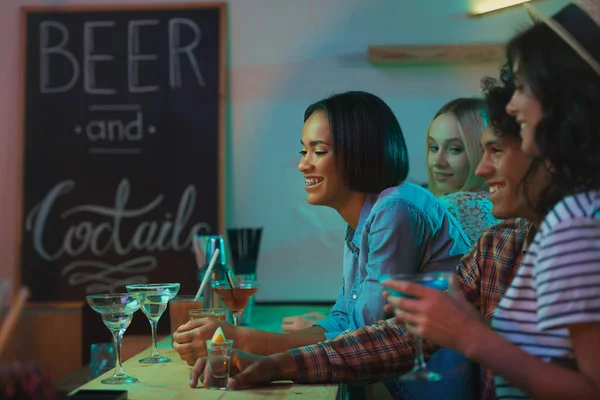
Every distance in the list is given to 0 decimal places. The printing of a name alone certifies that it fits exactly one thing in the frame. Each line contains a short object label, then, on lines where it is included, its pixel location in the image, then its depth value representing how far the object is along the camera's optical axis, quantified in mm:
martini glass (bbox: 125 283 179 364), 2055
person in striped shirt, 1269
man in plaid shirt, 1697
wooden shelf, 4000
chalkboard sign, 4117
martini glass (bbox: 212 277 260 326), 2434
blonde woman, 3355
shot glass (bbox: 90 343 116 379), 2553
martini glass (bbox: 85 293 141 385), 1902
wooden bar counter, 1641
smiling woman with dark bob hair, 2223
